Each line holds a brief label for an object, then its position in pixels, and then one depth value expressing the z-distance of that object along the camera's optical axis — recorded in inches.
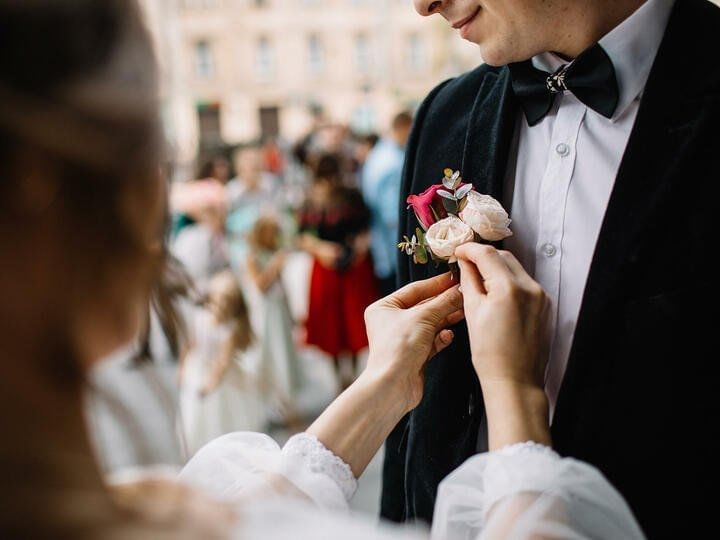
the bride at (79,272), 24.1
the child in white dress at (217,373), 151.5
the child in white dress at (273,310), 189.5
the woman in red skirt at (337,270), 196.1
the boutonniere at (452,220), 46.8
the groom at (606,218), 42.5
